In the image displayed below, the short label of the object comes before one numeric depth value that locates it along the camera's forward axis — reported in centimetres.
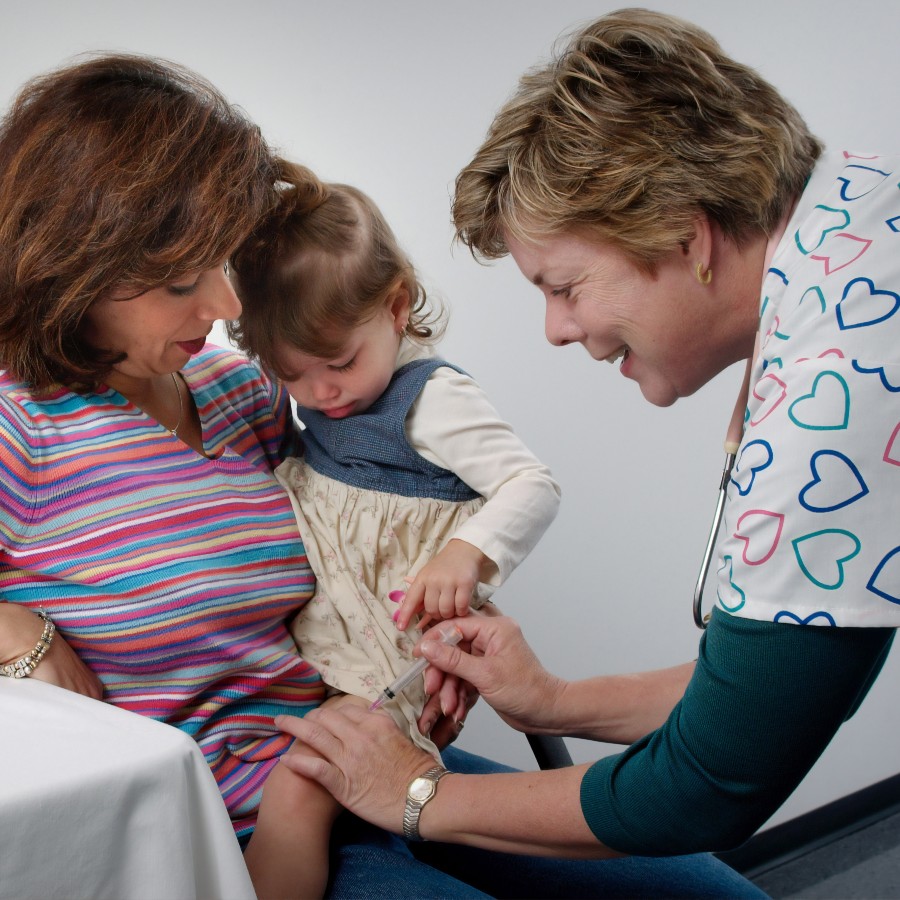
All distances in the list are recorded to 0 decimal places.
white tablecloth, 83
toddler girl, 134
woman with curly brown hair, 109
